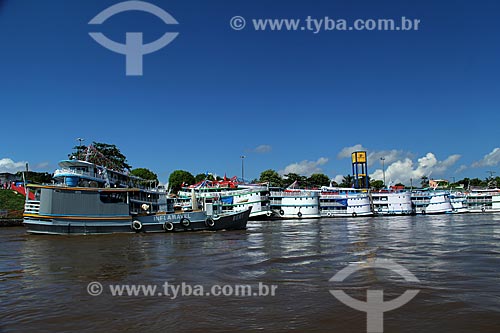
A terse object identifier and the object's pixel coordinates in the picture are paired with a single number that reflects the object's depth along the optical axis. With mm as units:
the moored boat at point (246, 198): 64625
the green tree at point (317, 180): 119438
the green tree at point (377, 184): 129750
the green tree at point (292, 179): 111938
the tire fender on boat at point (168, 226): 32312
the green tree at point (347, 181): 128031
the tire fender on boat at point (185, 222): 32688
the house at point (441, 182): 130450
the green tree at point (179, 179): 89188
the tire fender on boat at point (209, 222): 33562
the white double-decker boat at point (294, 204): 68062
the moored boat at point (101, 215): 29812
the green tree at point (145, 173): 83112
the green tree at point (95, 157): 36312
